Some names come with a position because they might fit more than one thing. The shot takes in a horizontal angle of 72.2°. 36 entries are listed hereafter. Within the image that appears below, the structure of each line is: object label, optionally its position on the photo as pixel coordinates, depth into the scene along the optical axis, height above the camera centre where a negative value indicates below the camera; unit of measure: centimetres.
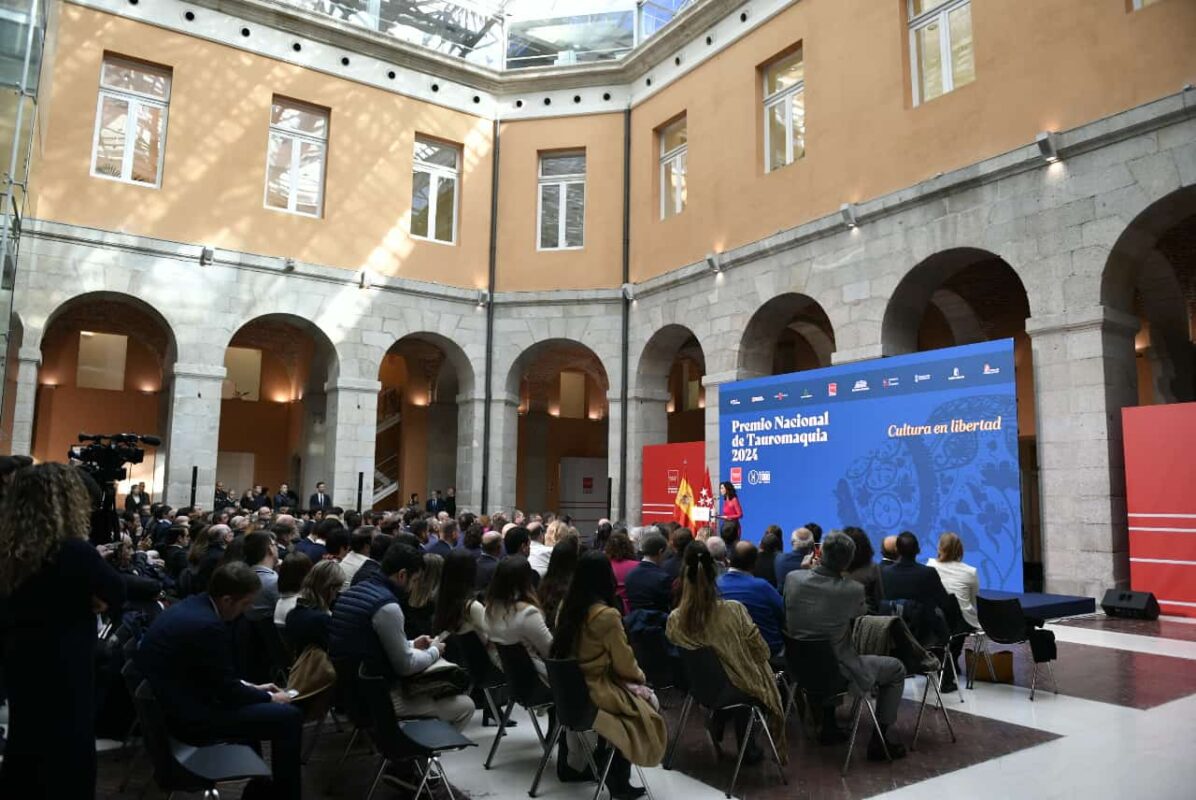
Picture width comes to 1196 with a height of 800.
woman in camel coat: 355 -78
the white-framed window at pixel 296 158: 1447 +577
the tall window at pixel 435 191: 1587 +573
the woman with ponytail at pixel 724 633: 393 -70
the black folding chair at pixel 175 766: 287 -101
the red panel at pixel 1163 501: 800 -5
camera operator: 269 -51
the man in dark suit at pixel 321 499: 1358 -27
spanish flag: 1348 -26
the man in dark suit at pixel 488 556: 568 -52
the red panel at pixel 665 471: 1376 +30
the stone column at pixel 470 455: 1551 +58
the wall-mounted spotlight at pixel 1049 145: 898 +383
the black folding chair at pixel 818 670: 409 -89
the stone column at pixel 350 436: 1438 +84
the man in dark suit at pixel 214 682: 293 -73
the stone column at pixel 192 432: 1296 +78
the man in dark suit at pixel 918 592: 502 -62
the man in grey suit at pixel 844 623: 427 -70
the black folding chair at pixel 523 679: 403 -95
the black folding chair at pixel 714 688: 388 -95
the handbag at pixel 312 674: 388 -90
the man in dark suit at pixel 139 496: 1209 -26
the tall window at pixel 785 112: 1273 +597
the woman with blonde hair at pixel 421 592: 450 -59
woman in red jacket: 1202 -21
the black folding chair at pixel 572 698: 351 -90
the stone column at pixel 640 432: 1501 +104
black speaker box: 807 -107
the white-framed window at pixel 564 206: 1638 +560
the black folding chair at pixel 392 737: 331 -103
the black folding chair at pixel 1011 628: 525 -86
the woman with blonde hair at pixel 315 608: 390 -61
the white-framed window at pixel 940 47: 1045 +582
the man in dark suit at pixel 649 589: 499 -61
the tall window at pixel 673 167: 1516 +599
